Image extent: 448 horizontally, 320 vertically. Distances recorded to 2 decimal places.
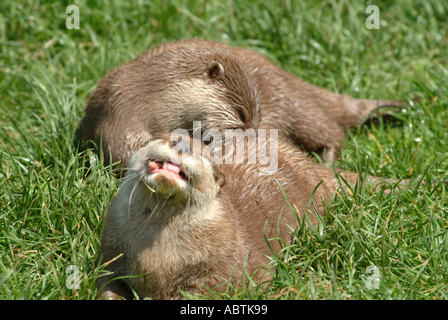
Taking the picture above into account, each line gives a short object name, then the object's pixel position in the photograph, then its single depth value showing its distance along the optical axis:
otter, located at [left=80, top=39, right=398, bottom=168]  6.62
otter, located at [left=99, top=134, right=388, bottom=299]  4.19
